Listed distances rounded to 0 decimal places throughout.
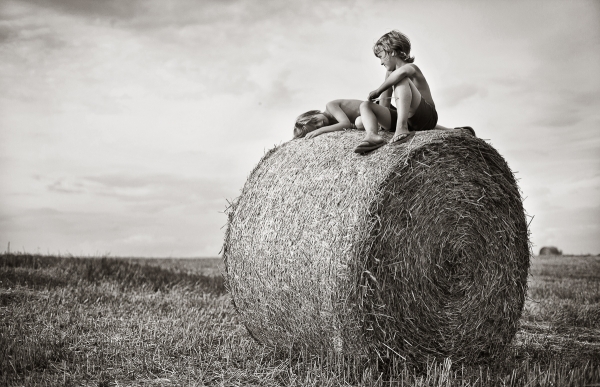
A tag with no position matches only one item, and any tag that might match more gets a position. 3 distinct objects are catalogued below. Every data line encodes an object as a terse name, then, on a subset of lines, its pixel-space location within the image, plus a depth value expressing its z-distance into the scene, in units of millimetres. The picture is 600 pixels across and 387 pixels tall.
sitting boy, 5371
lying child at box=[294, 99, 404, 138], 6160
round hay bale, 4797
